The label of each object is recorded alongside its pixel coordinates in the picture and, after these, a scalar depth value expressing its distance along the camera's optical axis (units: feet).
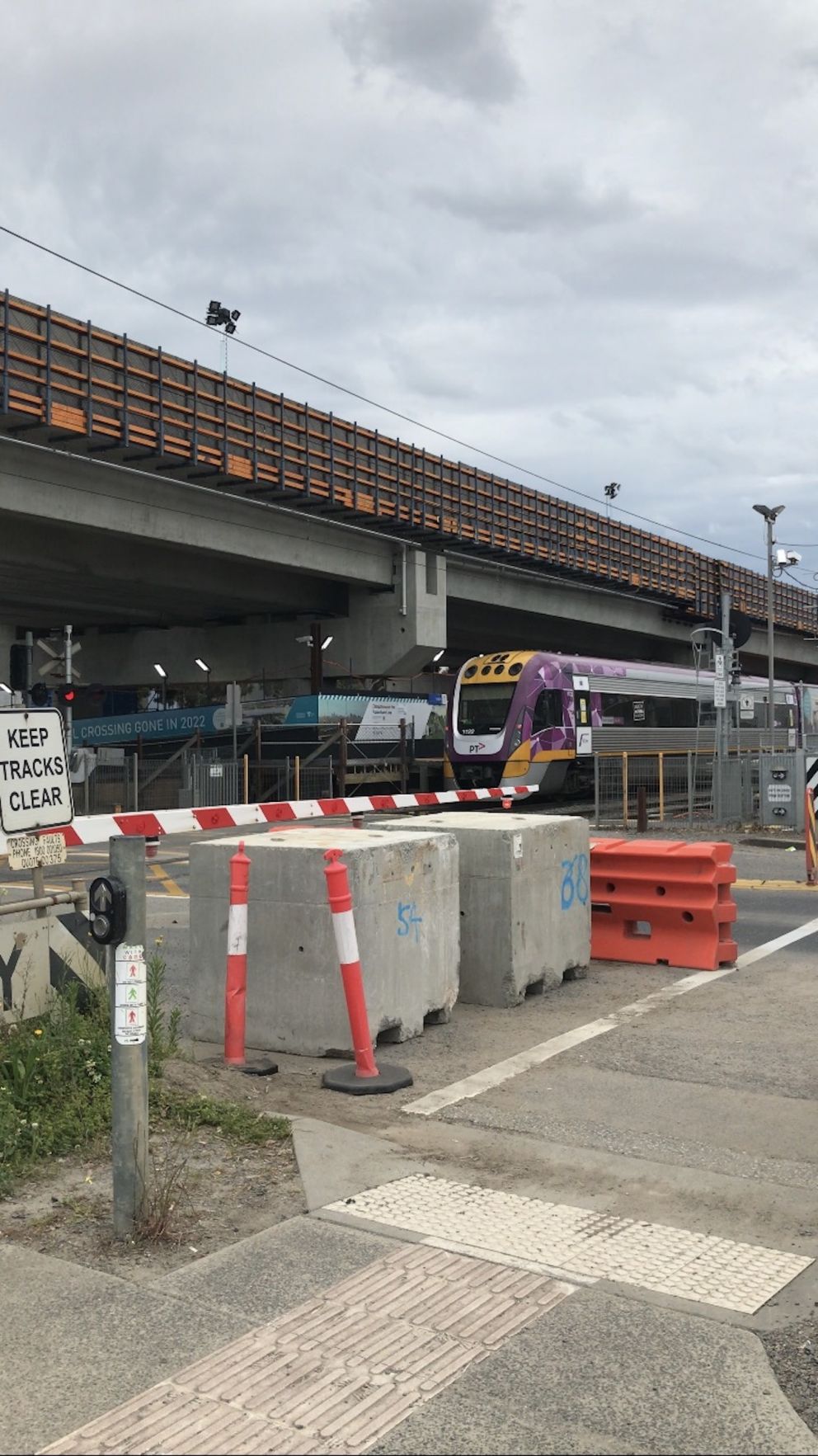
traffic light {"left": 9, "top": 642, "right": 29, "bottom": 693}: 87.45
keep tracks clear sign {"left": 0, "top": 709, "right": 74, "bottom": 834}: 21.07
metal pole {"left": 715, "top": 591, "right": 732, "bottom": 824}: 78.69
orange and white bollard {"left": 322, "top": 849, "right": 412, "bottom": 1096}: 21.36
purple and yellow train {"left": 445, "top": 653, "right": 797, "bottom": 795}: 97.45
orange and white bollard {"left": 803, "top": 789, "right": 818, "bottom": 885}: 47.88
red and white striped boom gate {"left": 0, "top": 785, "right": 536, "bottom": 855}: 22.53
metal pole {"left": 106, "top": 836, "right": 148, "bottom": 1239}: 14.74
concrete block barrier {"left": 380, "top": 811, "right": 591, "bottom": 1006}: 27.73
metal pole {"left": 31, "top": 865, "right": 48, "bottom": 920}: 22.70
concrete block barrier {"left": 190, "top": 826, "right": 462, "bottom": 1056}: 23.31
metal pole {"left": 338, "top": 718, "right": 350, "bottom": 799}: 102.22
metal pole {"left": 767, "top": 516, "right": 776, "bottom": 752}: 127.13
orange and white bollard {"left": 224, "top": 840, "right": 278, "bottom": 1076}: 22.34
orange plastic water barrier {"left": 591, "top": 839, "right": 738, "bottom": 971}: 32.19
